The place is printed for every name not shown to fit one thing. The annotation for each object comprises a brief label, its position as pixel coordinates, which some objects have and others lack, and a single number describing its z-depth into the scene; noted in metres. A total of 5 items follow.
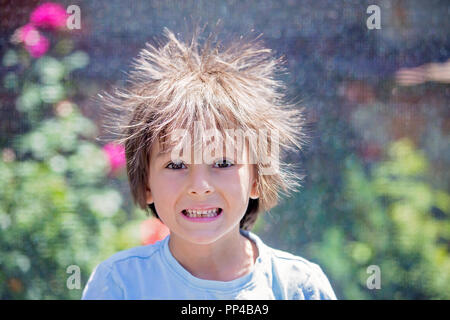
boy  1.38
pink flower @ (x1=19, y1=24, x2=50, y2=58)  2.16
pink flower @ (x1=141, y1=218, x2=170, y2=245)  2.13
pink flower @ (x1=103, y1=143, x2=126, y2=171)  2.14
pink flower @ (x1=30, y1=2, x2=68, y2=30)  2.14
